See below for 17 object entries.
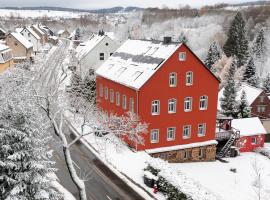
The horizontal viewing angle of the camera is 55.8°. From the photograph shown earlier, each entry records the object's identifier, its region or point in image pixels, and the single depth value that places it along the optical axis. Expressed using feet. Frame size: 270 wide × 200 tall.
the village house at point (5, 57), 145.42
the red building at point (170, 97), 85.66
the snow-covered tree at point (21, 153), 42.79
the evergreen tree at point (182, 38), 239.59
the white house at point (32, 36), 271.69
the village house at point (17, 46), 206.65
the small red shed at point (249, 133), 108.74
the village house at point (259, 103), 133.83
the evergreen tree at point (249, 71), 183.77
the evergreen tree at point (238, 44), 207.92
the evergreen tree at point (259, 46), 226.58
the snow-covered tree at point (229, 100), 131.76
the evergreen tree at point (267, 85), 168.78
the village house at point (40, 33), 307.22
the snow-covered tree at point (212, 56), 210.16
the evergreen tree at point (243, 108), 127.02
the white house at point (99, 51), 149.08
